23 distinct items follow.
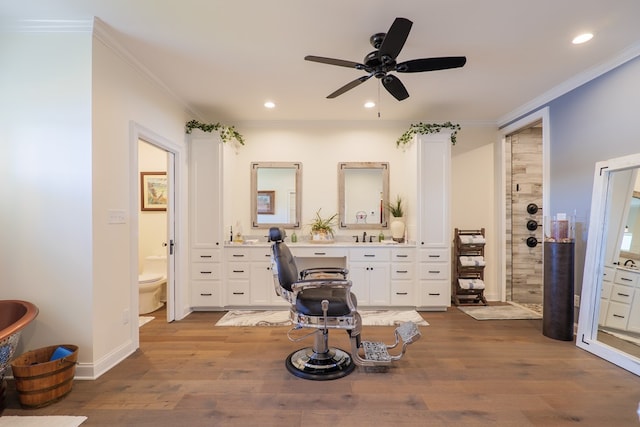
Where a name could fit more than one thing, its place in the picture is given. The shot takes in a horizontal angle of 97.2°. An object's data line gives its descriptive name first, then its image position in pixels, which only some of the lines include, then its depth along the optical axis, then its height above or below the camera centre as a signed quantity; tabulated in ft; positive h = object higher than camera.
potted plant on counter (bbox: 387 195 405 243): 13.05 -0.47
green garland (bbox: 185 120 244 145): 11.96 +3.47
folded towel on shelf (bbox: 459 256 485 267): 12.66 -2.30
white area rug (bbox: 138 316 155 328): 10.90 -4.43
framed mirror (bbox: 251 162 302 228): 13.85 +0.75
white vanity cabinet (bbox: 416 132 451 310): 12.14 -0.44
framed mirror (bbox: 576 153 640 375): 7.93 -1.77
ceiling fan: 6.07 +3.63
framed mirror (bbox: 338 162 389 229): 13.85 +0.77
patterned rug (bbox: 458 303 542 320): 11.47 -4.35
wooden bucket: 5.90 -3.64
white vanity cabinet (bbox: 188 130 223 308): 12.03 -0.47
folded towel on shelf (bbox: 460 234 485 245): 12.80 -1.32
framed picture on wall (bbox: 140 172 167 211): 13.94 +0.84
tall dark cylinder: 9.32 -2.71
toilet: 11.93 -3.14
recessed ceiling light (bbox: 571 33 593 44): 7.43 +4.62
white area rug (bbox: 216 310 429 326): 10.86 -4.36
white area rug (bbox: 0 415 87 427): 5.50 -4.22
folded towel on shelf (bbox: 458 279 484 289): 12.73 -3.35
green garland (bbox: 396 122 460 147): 12.13 +3.54
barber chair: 6.99 -2.81
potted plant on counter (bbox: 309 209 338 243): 13.19 -0.93
